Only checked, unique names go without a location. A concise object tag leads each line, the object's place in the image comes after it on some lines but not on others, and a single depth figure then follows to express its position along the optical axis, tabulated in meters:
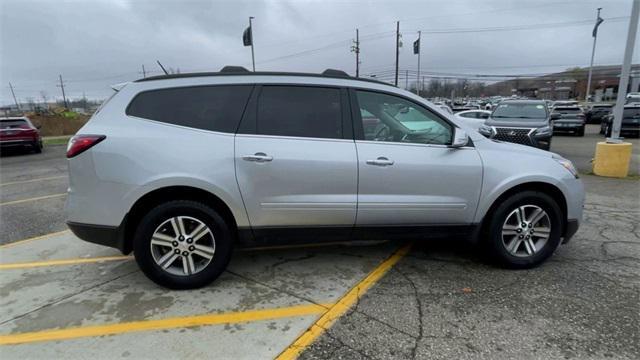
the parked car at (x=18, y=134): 14.23
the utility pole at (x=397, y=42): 38.71
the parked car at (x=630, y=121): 16.84
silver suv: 3.07
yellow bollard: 8.00
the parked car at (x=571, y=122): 18.45
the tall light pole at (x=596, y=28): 35.16
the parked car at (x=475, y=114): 18.42
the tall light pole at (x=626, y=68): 7.39
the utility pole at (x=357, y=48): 40.62
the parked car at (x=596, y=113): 26.41
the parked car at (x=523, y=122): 10.19
